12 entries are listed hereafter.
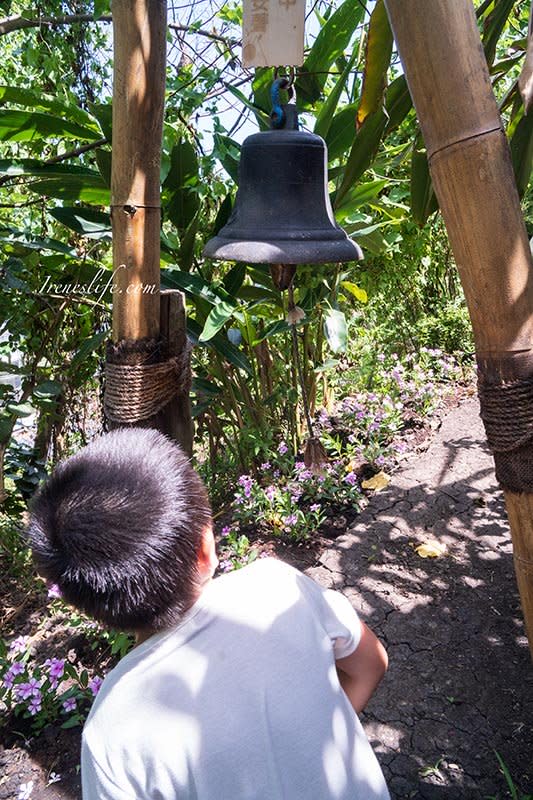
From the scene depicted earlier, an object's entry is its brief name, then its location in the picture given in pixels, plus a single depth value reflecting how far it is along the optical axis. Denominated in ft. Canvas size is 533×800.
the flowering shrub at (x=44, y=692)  6.10
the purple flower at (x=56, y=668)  6.04
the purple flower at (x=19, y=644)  6.40
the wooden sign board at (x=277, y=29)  4.31
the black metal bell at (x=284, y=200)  4.74
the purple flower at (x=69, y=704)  6.05
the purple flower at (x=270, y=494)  9.01
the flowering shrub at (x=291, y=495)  9.05
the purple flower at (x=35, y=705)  6.04
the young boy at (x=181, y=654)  2.64
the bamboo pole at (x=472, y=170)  3.04
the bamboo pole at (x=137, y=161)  4.31
